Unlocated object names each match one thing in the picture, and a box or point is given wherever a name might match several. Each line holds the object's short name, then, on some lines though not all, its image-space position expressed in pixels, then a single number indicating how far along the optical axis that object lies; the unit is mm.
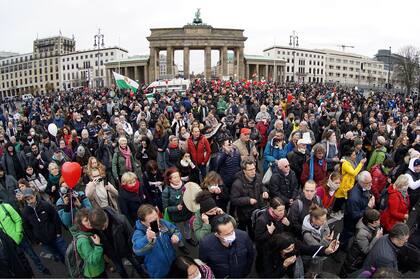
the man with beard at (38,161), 7984
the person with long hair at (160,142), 8148
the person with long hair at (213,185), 4766
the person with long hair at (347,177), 5758
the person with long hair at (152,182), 6051
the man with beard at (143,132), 8948
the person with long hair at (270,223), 3865
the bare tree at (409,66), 43844
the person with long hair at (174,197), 5070
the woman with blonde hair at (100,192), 5242
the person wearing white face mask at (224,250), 3482
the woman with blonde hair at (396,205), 4852
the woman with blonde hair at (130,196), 5164
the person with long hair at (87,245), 3854
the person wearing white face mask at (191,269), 3126
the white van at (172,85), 29531
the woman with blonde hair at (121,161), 6859
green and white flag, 21062
